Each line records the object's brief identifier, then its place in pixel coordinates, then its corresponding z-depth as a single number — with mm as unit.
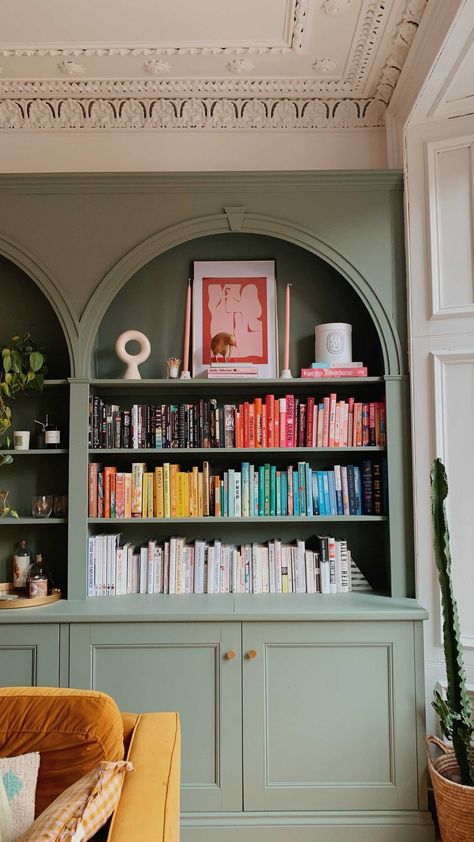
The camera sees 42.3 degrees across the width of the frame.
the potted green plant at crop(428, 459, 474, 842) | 2070
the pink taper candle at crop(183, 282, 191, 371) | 2784
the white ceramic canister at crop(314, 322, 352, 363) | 2762
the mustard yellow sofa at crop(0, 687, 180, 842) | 1441
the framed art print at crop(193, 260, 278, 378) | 2891
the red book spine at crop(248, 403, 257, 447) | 2707
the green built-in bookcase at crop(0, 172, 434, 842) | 2336
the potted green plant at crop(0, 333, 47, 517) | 2615
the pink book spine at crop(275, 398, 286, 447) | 2707
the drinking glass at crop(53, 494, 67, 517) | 2732
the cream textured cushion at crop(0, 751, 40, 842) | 1369
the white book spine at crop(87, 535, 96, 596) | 2650
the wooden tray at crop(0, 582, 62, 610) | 2488
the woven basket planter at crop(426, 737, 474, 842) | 2039
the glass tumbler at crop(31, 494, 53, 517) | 2697
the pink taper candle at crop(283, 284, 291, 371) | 2721
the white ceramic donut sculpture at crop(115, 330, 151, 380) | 2715
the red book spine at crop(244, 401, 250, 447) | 2709
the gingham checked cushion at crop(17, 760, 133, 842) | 1221
